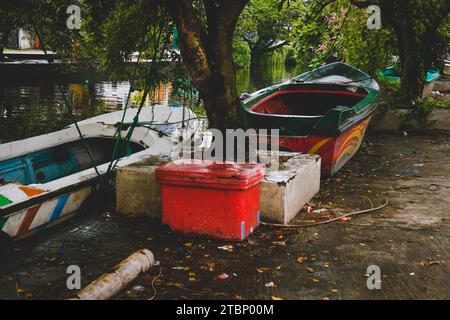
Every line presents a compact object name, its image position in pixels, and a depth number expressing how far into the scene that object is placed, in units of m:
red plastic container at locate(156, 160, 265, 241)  5.29
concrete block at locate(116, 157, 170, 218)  6.25
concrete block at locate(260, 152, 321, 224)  5.86
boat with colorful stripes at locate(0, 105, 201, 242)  5.66
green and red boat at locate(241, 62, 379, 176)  8.19
